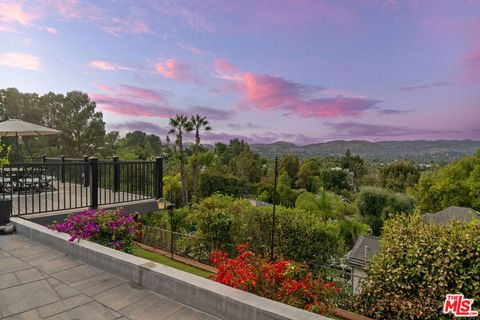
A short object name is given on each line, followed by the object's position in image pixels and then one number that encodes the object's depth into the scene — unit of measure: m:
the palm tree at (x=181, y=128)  25.12
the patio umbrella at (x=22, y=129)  7.69
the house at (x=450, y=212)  18.69
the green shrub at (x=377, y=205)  21.36
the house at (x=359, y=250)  10.34
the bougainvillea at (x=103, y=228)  3.67
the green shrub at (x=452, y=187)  23.27
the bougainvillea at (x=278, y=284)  2.34
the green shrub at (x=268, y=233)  5.65
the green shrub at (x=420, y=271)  2.92
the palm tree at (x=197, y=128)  26.03
